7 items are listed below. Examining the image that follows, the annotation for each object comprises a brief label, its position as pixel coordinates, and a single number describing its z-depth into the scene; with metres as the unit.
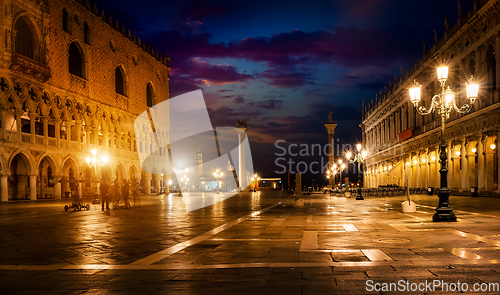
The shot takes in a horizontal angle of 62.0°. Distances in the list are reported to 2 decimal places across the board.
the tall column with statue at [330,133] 80.94
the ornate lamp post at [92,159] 33.00
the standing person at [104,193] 23.89
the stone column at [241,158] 74.88
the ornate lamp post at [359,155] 34.84
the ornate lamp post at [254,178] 76.41
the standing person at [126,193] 25.25
